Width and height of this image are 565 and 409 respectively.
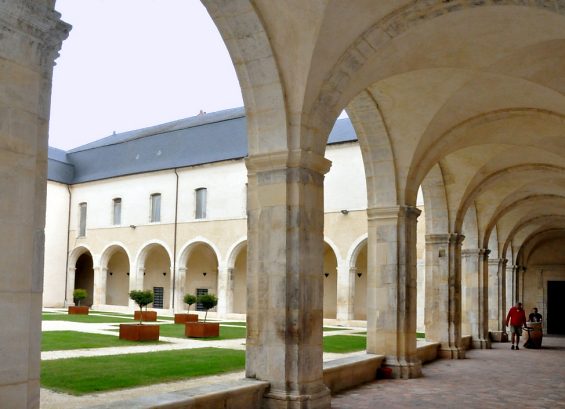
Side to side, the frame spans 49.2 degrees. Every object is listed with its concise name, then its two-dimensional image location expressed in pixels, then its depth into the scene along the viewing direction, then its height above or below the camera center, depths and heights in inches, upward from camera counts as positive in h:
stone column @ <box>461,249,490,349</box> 642.8 -19.0
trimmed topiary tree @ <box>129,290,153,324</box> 677.3 -30.0
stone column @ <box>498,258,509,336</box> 775.1 -24.2
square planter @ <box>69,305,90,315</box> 957.2 -63.6
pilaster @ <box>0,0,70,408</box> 138.6 +19.0
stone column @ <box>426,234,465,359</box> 517.3 -15.0
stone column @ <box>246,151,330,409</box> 253.1 -3.6
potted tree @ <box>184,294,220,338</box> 584.1 -55.8
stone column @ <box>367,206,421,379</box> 386.6 -10.5
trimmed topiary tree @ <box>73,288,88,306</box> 1020.1 -43.3
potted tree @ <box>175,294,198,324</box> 783.3 -60.2
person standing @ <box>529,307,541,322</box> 721.6 -46.6
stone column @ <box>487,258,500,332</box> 783.1 -20.4
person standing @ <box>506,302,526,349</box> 639.8 -46.6
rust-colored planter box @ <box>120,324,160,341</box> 531.5 -53.3
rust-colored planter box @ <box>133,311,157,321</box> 841.2 -62.5
